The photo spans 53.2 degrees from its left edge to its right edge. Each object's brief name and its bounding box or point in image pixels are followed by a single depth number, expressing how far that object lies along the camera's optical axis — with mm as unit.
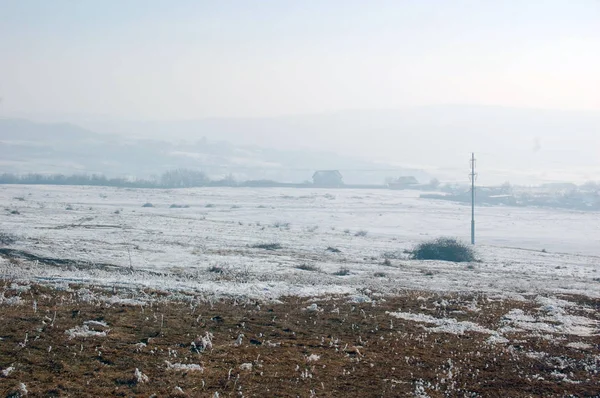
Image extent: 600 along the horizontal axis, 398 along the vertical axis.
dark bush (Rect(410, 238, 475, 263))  41188
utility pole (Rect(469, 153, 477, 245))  68250
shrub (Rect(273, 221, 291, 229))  62847
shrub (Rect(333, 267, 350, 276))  29416
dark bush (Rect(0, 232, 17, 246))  30862
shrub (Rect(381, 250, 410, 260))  39175
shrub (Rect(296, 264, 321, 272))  30406
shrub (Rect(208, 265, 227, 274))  26828
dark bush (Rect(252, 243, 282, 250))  40156
